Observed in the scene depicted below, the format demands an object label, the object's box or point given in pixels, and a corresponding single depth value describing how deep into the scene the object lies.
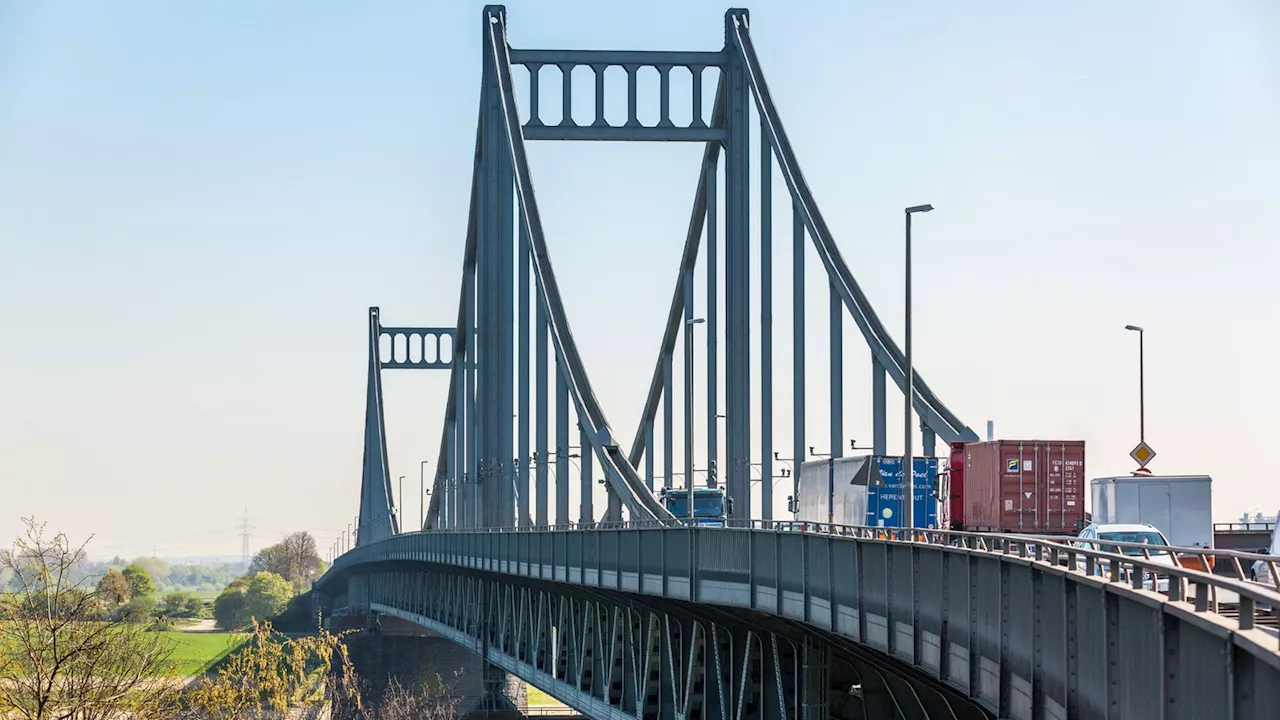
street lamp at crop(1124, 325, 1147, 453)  53.19
